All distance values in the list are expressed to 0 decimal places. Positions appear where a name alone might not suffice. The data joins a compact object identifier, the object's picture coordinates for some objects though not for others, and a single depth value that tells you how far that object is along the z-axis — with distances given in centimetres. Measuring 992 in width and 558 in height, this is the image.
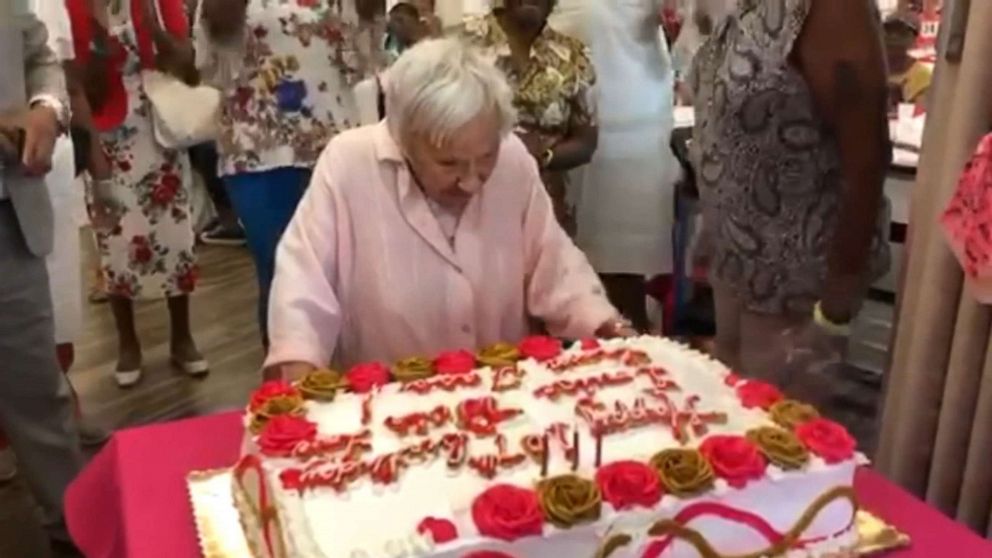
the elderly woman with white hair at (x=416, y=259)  200
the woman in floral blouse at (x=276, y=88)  306
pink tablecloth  150
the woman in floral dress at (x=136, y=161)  335
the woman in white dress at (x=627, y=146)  327
